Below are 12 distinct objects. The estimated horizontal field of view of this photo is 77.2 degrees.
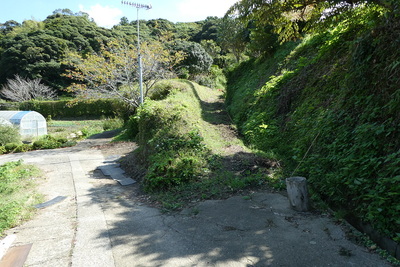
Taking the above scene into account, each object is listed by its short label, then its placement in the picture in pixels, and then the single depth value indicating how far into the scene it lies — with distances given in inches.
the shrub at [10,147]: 498.9
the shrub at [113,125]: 747.4
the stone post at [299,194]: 143.1
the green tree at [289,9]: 194.7
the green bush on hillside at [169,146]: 210.4
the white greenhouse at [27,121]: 639.1
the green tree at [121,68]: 509.2
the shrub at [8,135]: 526.9
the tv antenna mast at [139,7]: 476.7
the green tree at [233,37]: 809.5
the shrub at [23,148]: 503.4
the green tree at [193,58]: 892.7
